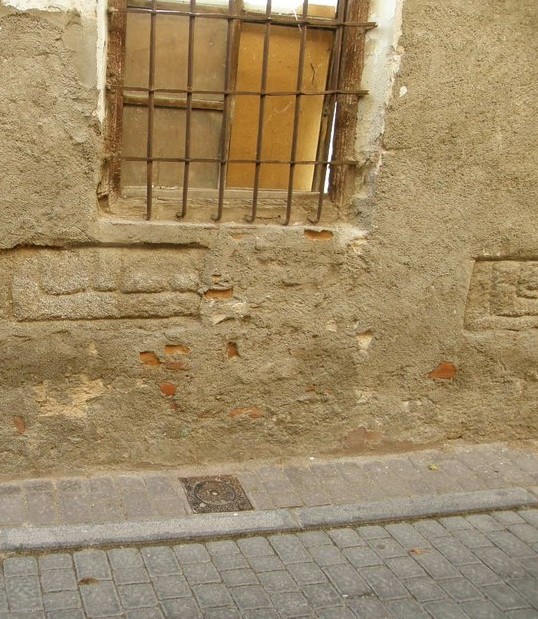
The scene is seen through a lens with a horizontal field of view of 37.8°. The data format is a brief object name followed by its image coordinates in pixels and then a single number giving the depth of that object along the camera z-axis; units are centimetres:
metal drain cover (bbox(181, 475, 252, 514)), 349
